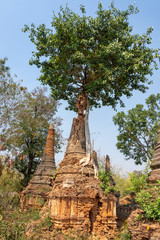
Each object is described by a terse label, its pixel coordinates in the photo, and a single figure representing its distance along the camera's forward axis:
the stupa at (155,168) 6.45
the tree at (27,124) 16.55
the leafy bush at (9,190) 12.93
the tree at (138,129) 20.11
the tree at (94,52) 11.84
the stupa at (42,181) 12.55
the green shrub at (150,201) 5.45
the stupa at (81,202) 9.22
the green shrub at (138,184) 6.98
